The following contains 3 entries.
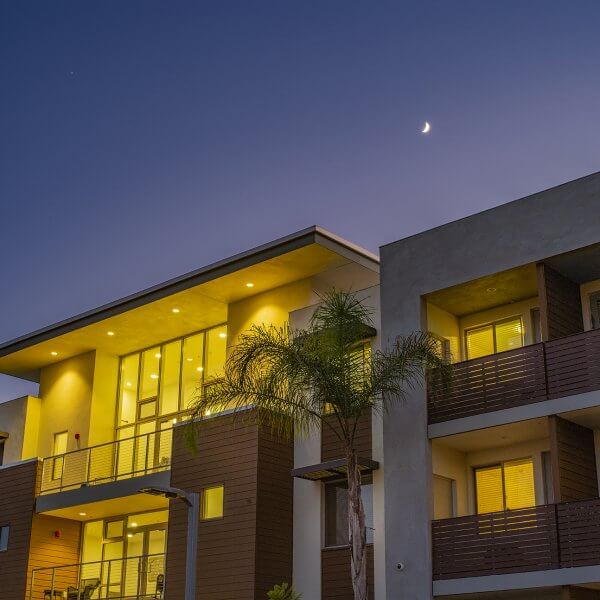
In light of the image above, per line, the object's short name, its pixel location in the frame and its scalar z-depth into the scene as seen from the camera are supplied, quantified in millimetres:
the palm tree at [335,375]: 21219
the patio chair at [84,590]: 28078
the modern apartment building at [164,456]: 24906
